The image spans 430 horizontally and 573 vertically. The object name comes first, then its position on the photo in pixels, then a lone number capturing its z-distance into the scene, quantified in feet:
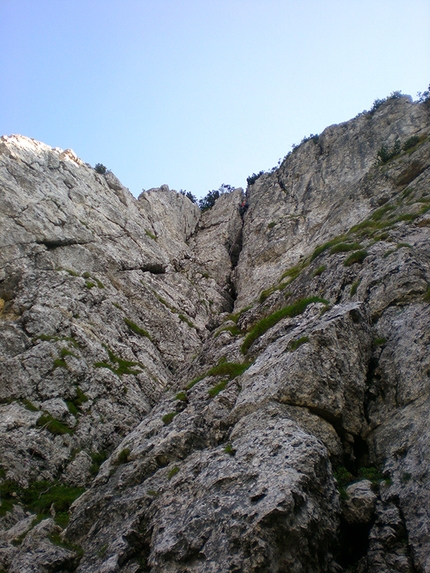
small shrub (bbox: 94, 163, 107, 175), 241.92
